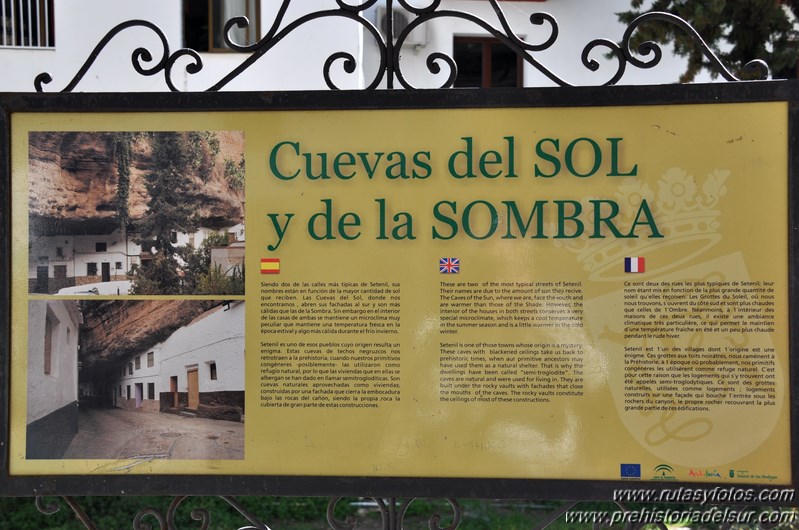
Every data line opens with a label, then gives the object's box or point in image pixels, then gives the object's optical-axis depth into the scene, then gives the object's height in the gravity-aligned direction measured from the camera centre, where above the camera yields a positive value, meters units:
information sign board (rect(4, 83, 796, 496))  3.15 -0.09
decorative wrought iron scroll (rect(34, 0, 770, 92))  3.19 +0.85
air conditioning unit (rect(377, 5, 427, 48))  8.74 +2.59
